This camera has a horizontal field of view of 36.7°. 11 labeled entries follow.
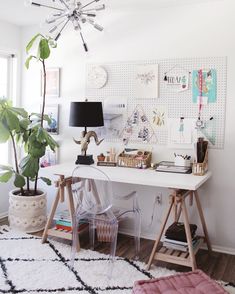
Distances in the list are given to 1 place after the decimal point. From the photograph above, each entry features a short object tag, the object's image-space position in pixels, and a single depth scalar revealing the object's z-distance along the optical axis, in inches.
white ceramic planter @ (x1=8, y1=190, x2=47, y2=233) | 142.3
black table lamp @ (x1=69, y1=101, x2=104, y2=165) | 132.0
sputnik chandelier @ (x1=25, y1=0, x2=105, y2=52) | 106.7
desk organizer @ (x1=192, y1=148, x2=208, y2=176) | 117.3
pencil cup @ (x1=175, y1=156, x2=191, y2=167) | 124.8
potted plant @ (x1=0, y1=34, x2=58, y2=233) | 134.6
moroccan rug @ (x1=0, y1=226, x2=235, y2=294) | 99.2
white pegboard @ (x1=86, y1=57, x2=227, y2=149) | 123.6
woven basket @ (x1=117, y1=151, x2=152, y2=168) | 130.6
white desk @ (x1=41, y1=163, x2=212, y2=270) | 106.7
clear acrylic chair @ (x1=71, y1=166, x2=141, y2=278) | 112.3
